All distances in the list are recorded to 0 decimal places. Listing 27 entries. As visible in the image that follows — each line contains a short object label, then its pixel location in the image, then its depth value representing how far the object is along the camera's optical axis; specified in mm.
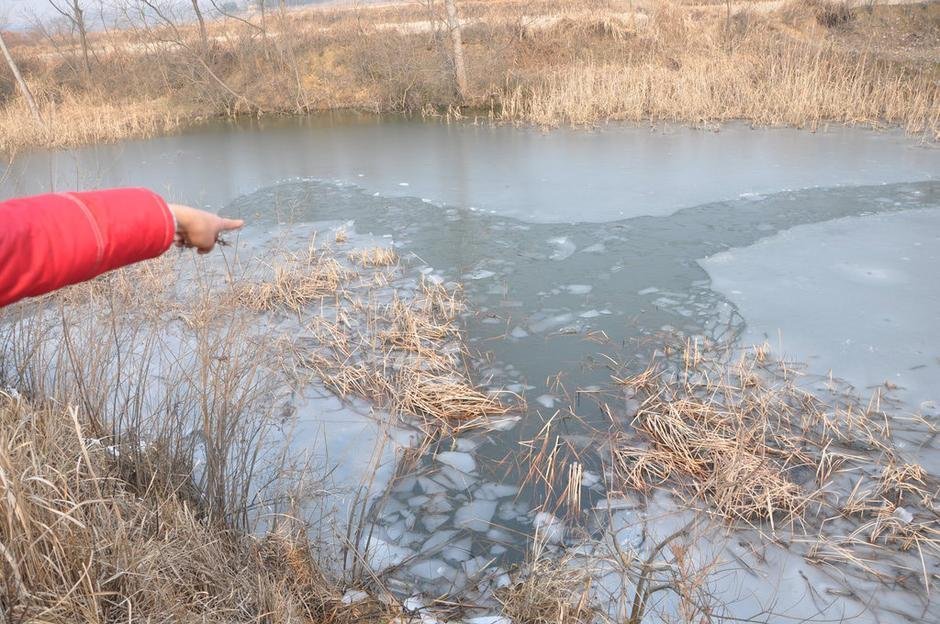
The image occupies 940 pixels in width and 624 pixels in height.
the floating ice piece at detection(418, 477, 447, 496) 3281
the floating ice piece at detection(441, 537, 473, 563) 2869
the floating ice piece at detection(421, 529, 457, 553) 2932
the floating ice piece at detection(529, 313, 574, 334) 4742
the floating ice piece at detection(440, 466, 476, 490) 3303
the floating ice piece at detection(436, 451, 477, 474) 3438
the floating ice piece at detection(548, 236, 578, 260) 5918
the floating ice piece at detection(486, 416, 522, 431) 3730
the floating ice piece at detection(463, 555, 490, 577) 2780
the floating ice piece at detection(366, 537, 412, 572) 2768
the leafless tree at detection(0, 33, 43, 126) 13652
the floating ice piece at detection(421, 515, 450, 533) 3061
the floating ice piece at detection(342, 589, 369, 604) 2445
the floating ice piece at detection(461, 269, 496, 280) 5668
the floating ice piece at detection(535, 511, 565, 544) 2908
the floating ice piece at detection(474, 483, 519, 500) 3225
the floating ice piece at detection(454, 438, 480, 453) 3588
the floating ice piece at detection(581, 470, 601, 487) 3273
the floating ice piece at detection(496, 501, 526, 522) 3092
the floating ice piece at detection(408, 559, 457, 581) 2770
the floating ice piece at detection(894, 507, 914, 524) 2866
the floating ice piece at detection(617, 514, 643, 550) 2879
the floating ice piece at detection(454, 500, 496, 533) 3057
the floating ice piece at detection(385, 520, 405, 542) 2992
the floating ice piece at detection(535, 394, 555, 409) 3879
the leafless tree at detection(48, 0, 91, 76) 17656
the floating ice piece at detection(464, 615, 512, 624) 2443
